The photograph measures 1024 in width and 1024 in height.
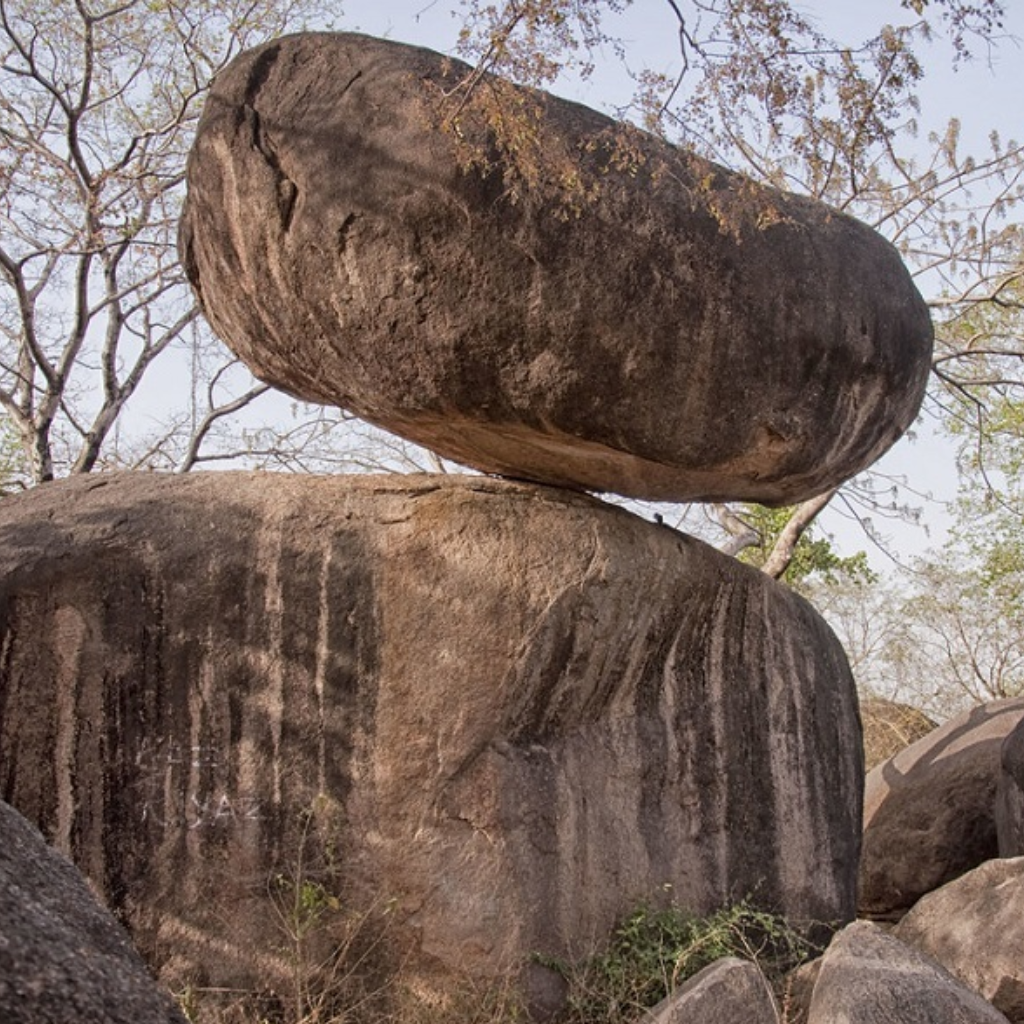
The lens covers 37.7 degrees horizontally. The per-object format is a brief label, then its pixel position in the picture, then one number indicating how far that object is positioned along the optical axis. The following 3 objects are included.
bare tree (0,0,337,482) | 10.31
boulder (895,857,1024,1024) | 4.96
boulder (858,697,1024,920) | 7.82
